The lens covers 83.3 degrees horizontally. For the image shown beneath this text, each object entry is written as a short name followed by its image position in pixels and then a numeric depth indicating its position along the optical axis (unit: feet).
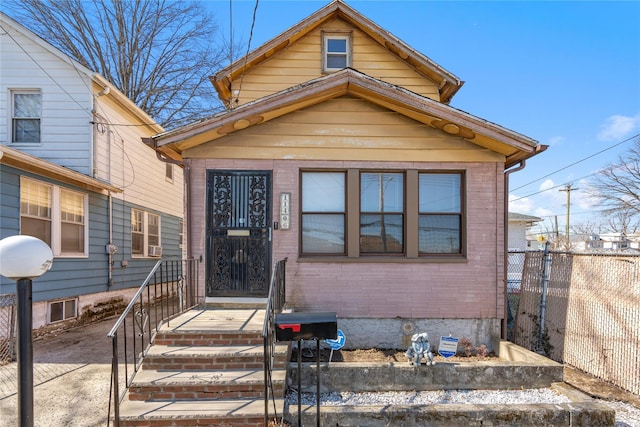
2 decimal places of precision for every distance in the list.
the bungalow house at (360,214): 20.59
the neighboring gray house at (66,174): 24.18
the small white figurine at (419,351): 16.35
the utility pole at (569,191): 119.65
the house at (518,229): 84.74
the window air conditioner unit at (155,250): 39.42
